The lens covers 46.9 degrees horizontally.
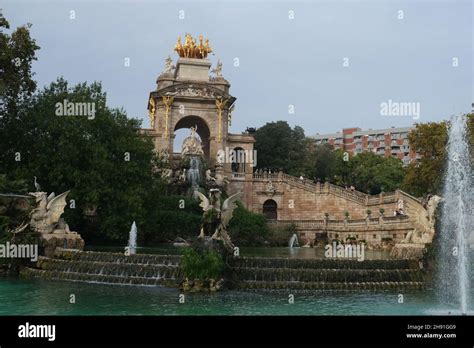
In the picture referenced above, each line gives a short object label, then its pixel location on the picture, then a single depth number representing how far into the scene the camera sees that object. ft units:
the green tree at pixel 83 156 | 94.38
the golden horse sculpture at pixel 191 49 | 188.14
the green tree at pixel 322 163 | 212.02
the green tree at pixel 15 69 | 91.45
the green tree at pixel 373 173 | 207.07
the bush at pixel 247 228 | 131.34
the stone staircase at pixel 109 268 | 61.05
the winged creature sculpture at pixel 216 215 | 58.65
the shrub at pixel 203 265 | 55.93
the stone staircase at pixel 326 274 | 58.70
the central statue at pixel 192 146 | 152.35
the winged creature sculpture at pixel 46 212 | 72.43
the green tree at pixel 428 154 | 114.52
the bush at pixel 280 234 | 140.26
